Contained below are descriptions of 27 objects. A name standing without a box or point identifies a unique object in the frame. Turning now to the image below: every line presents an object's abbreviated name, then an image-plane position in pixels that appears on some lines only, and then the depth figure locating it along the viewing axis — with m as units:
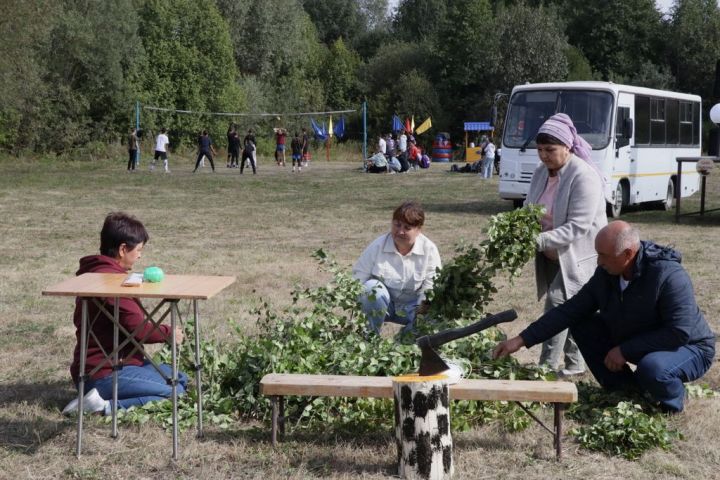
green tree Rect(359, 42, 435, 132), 67.06
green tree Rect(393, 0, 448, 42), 83.94
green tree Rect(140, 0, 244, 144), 51.44
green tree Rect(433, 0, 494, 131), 62.88
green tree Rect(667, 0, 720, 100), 61.31
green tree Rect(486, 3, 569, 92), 58.97
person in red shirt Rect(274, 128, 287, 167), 40.66
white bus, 18.05
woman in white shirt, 6.27
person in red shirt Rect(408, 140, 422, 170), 40.50
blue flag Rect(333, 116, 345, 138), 47.22
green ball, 4.77
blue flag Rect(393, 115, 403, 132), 46.06
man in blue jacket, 5.01
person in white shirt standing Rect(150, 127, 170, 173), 35.00
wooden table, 4.46
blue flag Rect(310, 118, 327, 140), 48.28
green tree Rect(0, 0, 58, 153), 32.16
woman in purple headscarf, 5.80
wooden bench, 4.57
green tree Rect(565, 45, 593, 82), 61.33
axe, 4.40
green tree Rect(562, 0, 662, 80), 65.31
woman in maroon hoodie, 5.19
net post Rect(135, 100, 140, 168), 41.03
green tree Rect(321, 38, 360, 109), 70.81
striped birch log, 4.28
